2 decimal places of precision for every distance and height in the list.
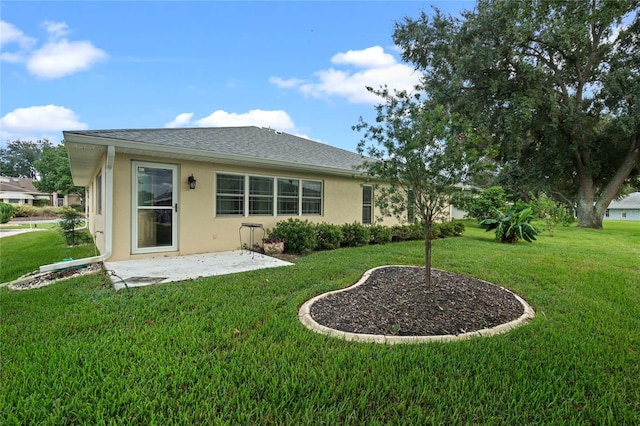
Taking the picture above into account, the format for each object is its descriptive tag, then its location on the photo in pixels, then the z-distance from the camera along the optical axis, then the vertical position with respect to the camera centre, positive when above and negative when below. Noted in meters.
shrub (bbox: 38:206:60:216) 28.49 -0.61
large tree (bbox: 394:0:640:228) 14.12 +6.55
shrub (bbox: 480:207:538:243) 10.10 -0.52
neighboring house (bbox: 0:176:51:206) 34.72 +1.55
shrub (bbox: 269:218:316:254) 7.95 -0.73
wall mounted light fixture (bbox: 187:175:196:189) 7.06 +0.58
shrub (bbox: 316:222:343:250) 8.63 -0.78
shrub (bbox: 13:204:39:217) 26.28 -0.59
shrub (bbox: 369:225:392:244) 9.84 -0.80
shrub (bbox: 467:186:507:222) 15.65 +0.58
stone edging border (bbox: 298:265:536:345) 2.92 -1.25
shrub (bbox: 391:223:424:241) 10.71 -0.82
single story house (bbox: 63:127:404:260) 6.26 +0.53
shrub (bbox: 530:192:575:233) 16.34 +0.12
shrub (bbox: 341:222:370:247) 9.20 -0.79
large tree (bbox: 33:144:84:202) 30.06 +3.32
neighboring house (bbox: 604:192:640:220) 42.19 +0.60
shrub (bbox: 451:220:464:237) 12.36 -0.75
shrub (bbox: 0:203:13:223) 20.70 -0.61
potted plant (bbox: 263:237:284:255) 7.71 -0.97
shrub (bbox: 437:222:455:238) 11.83 -0.74
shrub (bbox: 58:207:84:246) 9.40 -0.59
